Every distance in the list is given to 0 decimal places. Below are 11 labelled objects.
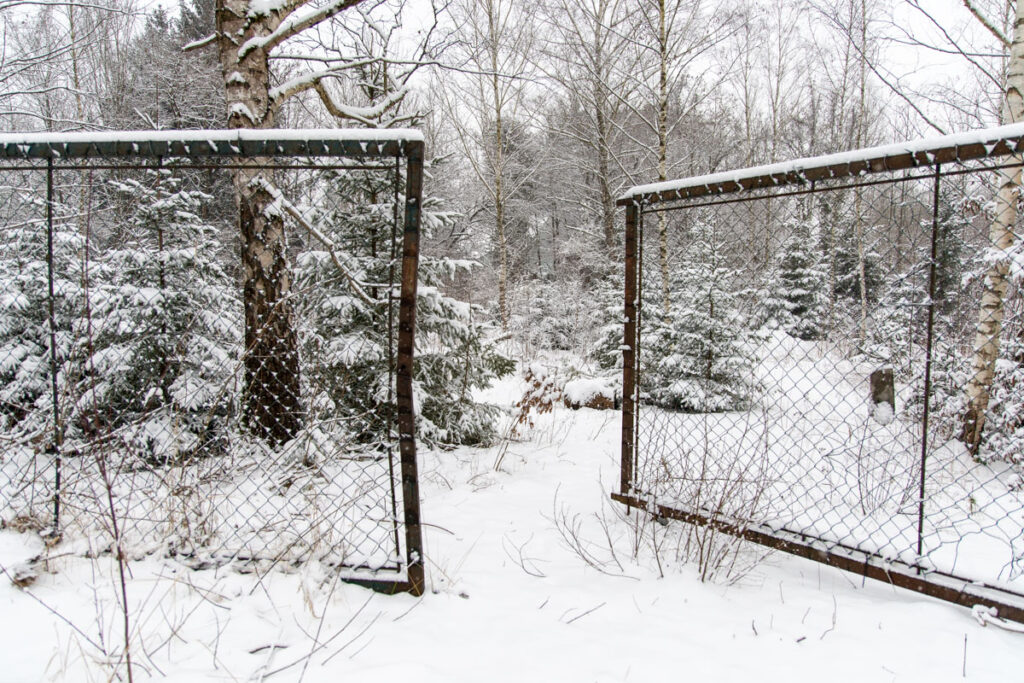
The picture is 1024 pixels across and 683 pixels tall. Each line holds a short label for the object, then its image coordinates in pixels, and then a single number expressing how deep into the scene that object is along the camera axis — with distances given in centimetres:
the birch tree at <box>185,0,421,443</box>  371
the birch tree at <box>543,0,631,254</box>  955
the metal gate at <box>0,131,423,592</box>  224
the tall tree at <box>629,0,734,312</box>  799
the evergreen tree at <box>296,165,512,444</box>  400
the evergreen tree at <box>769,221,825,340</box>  1146
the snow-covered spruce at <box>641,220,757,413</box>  622
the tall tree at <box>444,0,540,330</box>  1092
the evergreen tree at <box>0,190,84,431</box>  432
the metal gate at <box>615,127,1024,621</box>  219
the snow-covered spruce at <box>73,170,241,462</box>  379
